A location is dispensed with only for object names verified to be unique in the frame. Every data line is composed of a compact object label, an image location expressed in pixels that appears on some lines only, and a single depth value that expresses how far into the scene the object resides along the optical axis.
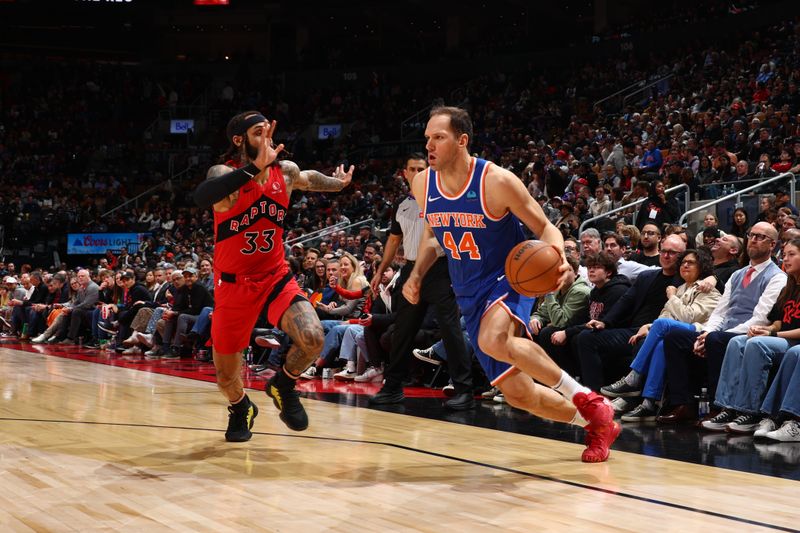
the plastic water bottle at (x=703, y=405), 6.65
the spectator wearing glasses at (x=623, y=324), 6.68
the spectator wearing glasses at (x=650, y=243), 8.14
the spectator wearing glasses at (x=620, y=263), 7.72
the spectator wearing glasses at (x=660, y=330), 6.18
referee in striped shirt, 6.82
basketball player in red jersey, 4.93
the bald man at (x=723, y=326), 5.89
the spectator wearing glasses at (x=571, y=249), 7.70
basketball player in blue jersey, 4.38
